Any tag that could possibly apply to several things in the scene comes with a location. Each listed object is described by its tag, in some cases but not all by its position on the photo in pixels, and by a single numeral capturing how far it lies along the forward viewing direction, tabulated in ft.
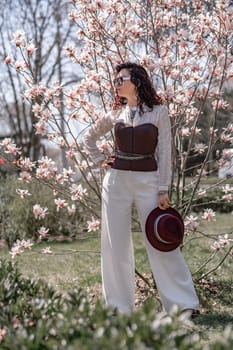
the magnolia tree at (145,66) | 17.16
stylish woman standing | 14.42
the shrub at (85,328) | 7.66
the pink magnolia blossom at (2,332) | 9.23
